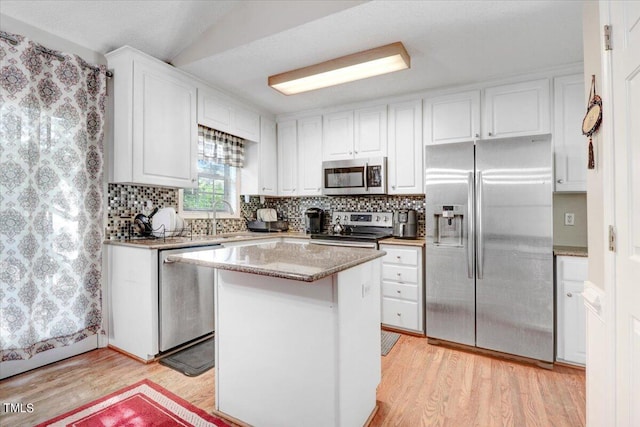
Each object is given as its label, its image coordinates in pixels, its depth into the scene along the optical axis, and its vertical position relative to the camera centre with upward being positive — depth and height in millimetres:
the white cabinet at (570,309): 2232 -713
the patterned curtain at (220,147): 3161 +769
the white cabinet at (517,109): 2617 +934
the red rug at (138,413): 1632 -1110
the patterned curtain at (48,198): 1986 +130
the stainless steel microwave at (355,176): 3301 +434
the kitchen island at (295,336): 1342 -590
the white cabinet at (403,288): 2840 -701
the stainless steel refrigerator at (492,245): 2295 -250
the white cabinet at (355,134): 3361 +937
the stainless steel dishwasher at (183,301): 2361 -713
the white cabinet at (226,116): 3016 +1083
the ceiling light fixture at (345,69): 2229 +1150
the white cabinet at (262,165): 3781 +638
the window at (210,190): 3289 +295
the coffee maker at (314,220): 3809 -63
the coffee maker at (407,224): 3186 -100
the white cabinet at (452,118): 2891 +947
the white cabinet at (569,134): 2494 +664
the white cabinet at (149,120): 2422 +813
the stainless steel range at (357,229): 3178 -168
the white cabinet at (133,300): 2303 -667
